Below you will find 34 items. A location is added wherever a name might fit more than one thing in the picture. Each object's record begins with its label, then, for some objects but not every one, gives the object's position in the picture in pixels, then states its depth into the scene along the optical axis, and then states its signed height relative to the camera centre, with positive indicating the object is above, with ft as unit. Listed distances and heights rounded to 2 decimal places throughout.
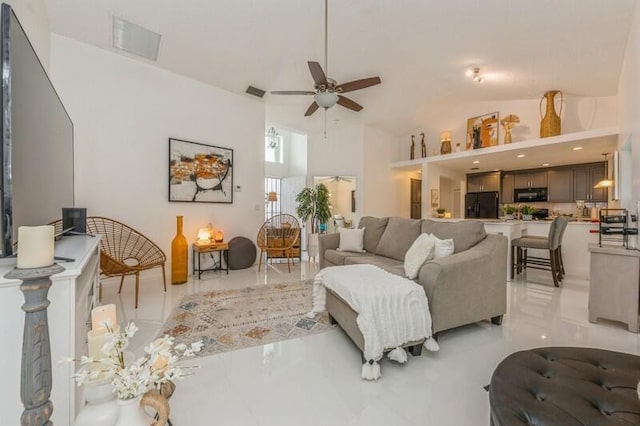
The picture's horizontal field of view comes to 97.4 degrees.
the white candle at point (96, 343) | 3.60 -1.72
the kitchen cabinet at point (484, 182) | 24.39 +2.73
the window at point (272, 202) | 27.78 +1.31
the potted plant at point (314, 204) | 20.49 +0.53
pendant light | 15.42 +1.65
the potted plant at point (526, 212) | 17.35 +0.05
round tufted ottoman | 3.01 -2.16
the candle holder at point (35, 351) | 2.86 -1.47
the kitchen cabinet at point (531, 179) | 22.11 +2.71
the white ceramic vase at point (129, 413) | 2.93 -2.15
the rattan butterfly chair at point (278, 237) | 16.25 -1.55
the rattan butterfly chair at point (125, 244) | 11.53 -1.48
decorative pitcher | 15.24 +5.06
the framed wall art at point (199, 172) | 14.06 +2.01
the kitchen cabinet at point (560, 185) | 20.83 +2.09
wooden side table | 13.99 -1.98
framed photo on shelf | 18.33 +5.24
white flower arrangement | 2.89 -1.71
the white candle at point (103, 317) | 3.83 -1.52
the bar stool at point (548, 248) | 12.96 -1.77
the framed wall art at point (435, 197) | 21.43 +1.13
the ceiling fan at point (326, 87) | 10.27 +4.93
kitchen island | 15.01 -1.34
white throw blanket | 5.99 -2.27
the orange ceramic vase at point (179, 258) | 12.98 -2.23
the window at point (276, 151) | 28.96 +6.27
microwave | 22.06 +1.48
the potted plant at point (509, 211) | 17.89 +0.11
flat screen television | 3.57 +1.13
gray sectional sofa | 7.13 -1.75
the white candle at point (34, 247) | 3.06 -0.43
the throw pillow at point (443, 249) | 8.15 -1.07
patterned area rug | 7.67 -3.45
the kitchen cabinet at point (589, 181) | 19.26 +2.27
